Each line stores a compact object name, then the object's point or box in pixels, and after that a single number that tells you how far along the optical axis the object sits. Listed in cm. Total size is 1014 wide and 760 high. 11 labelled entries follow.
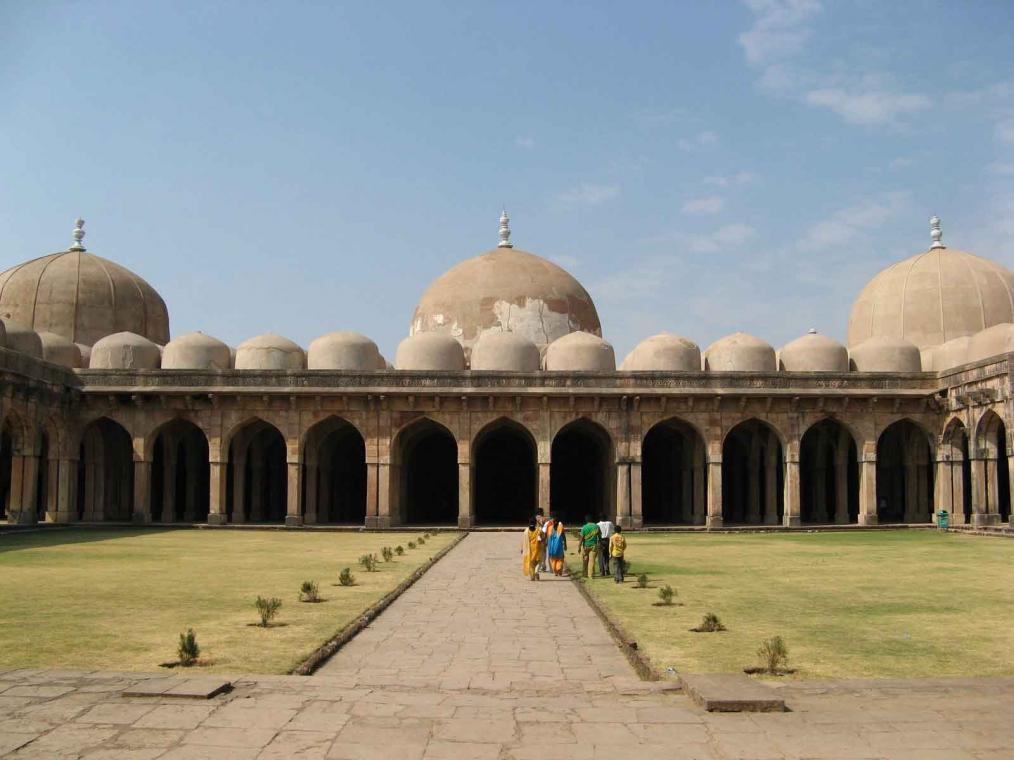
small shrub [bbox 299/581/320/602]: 1270
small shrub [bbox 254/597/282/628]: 1063
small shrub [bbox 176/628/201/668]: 852
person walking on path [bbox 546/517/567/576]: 1666
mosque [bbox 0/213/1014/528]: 2953
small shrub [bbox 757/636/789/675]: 843
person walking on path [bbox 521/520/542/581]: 1595
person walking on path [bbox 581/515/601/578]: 1650
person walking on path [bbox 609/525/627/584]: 1517
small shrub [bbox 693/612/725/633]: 1050
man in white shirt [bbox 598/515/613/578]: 1641
